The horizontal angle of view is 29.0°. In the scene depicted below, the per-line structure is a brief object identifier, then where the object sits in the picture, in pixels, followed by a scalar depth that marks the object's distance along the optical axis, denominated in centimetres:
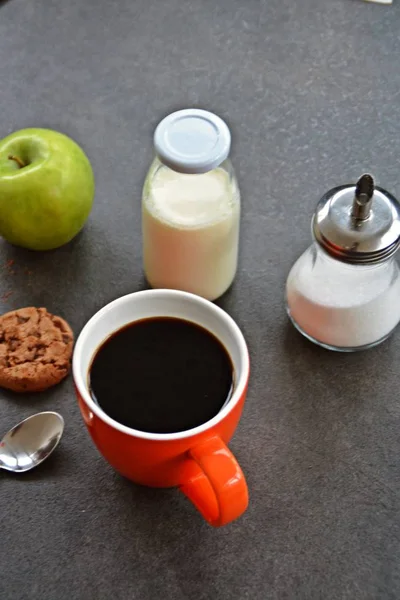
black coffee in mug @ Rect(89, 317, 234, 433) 63
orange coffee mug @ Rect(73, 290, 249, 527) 57
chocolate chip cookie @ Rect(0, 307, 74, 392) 73
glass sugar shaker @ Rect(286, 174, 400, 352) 68
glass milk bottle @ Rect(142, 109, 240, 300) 69
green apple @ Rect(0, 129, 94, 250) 78
